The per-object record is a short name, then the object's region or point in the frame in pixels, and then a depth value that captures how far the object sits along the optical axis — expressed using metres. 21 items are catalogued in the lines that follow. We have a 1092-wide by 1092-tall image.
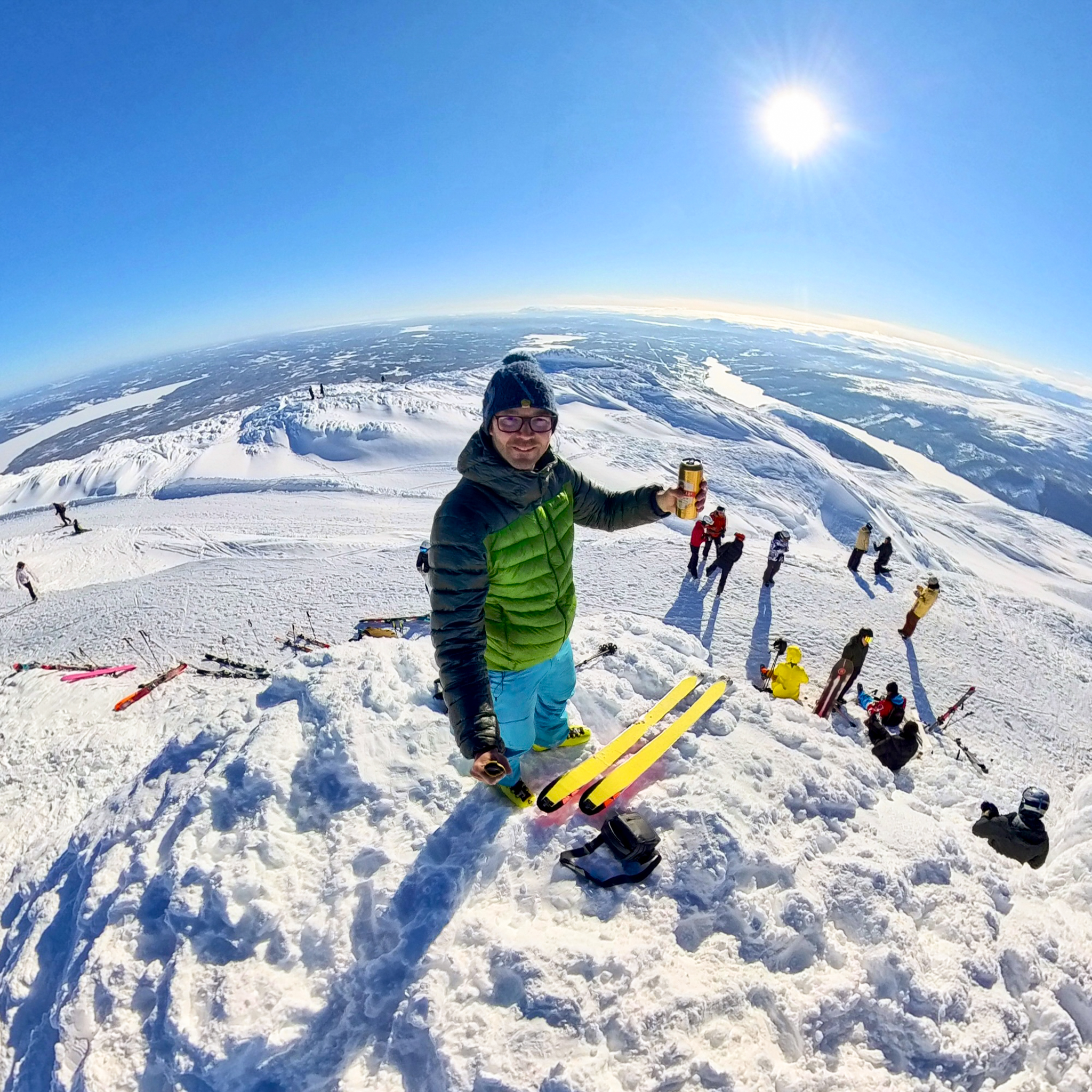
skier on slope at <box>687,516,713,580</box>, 11.27
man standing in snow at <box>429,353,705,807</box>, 2.70
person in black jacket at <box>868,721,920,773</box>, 5.63
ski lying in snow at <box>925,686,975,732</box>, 7.93
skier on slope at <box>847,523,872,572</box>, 13.15
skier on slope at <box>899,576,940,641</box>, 9.95
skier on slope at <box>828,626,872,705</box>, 6.88
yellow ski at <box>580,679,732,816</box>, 3.43
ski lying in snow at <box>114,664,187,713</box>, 7.52
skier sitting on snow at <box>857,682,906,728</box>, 6.34
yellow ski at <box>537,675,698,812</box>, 3.45
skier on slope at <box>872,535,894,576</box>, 13.04
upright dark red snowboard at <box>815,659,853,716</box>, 6.90
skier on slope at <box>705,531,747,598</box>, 10.82
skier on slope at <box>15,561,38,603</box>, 12.65
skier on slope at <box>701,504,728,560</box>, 11.47
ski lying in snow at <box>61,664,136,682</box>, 8.27
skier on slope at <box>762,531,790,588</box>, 11.10
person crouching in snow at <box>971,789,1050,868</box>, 3.97
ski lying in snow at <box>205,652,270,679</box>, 8.74
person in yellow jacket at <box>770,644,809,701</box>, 6.80
